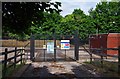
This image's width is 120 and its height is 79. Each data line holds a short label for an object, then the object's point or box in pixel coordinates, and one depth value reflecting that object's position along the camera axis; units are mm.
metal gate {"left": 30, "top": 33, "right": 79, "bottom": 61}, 11195
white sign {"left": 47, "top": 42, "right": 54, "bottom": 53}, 11168
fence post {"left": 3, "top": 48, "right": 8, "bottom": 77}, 5365
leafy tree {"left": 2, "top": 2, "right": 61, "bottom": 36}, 4703
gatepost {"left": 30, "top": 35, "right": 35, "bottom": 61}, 11229
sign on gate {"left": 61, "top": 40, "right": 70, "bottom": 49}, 11139
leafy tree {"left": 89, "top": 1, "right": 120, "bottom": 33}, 31618
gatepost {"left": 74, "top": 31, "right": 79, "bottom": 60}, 11469
